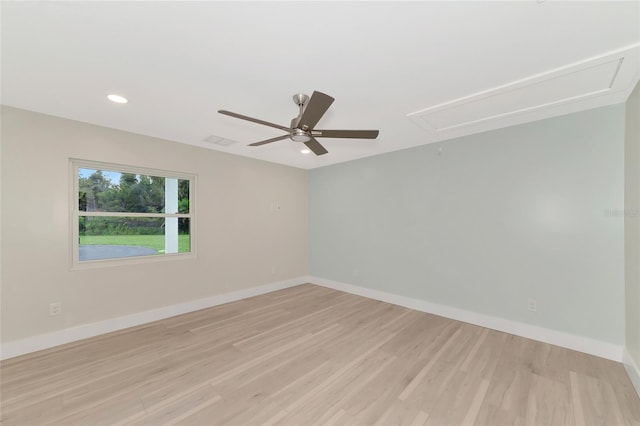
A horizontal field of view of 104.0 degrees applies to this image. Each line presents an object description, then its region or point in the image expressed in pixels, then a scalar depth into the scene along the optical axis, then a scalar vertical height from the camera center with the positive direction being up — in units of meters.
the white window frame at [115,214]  2.94 +0.02
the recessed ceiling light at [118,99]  2.37 +1.13
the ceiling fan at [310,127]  1.90 +0.76
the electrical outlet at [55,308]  2.74 -1.02
